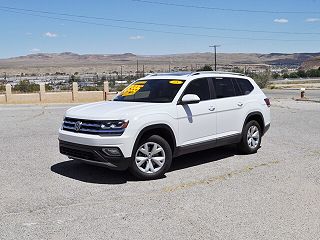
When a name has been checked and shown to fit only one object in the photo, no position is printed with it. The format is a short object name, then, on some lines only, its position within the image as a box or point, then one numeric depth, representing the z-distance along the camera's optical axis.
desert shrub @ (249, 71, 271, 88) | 52.78
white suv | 6.13
